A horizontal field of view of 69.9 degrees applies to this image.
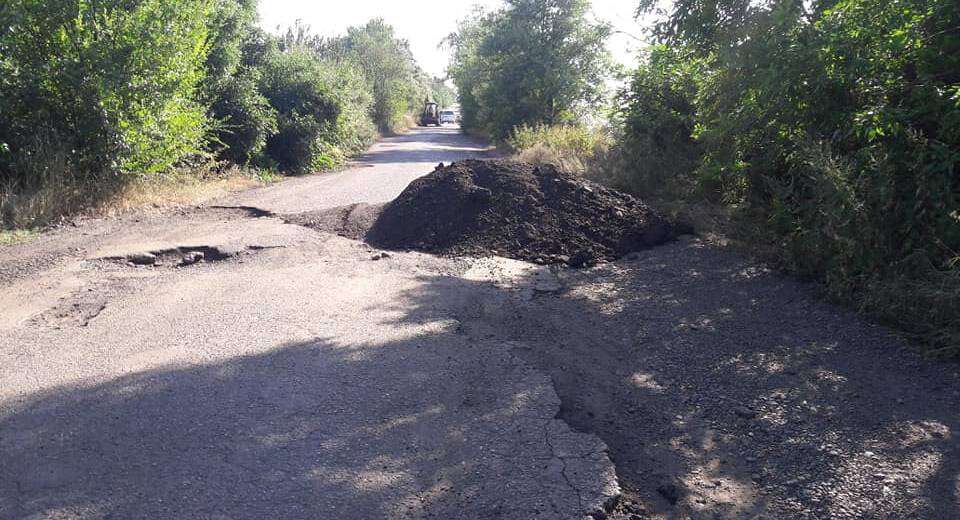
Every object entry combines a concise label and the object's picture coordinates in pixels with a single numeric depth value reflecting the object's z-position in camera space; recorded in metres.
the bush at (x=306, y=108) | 20.31
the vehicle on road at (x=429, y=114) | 72.94
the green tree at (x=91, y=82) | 10.96
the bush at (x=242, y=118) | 17.45
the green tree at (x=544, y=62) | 29.23
